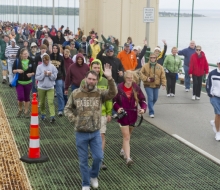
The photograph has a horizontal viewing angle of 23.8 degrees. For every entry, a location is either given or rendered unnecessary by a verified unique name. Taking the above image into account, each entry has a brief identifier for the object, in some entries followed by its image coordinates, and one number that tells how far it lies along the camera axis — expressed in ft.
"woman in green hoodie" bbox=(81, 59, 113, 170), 25.98
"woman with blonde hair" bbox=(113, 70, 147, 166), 26.94
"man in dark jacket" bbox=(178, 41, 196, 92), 55.36
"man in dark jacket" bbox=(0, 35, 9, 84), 59.74
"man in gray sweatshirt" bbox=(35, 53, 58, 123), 37.86
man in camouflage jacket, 22.26
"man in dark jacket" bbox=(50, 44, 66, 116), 41.14
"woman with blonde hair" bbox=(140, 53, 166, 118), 40.04
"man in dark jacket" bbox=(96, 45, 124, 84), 37.71
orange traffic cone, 28.04
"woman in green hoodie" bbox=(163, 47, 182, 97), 51.06
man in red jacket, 49.24
